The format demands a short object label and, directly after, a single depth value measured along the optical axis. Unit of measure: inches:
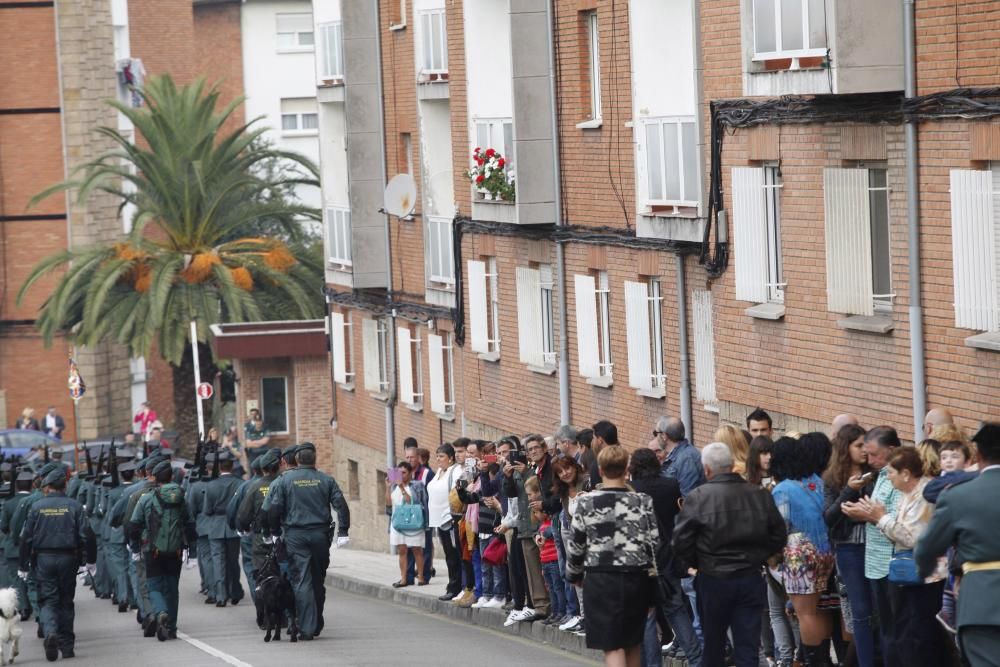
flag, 1898.4
